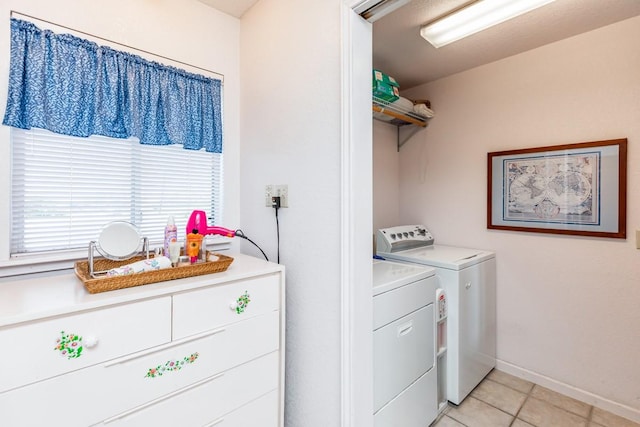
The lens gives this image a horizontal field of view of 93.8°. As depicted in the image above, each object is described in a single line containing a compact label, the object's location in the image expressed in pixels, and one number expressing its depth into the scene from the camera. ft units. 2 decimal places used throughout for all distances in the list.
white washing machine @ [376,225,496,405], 6.51
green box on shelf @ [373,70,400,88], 6.86
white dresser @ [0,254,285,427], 2.87
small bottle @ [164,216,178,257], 4.51
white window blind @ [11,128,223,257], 4.37
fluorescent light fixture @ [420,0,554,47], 5.27
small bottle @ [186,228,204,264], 4.62
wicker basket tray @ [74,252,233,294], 3.44
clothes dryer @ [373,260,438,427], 4.80
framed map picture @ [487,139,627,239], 6.30
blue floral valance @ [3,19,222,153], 4.23
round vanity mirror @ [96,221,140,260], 4.16
